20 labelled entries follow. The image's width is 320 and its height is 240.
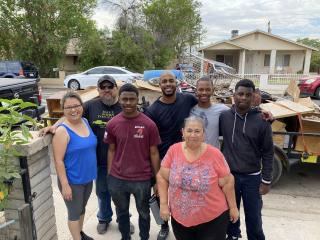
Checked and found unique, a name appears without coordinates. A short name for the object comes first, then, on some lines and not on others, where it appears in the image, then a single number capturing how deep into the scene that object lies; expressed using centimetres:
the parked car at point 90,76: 1305
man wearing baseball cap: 248
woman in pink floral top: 173
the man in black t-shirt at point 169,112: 244
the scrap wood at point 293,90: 491
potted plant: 163
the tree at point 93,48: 1719
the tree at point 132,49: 1724
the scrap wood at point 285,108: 350
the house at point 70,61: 2456
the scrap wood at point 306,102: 422
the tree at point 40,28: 1649
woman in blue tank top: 204
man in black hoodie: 214
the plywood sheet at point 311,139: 353
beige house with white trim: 2243
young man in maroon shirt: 213
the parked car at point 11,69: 1348
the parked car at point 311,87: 1083
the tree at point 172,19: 2425
